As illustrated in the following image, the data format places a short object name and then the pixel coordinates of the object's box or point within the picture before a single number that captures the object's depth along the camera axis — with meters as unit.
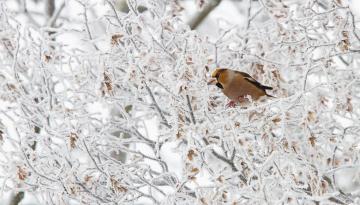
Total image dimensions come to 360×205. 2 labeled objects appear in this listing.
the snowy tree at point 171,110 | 9.23
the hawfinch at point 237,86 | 10.66
